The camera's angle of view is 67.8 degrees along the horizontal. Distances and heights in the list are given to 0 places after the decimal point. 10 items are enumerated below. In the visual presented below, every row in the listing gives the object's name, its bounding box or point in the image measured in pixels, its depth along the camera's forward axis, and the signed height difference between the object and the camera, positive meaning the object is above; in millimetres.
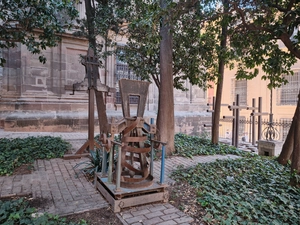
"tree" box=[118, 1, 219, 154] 4887 +1614
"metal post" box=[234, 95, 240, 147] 9145 -697
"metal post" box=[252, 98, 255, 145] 9883 -821
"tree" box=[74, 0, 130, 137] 6645 +2590
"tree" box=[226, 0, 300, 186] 4464 +1592
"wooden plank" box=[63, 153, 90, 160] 5449 -1257
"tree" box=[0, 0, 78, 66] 5078 +2000
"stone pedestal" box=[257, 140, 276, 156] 7129 -1315
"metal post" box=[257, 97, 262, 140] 10055 -484
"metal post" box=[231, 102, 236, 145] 9166 -980
